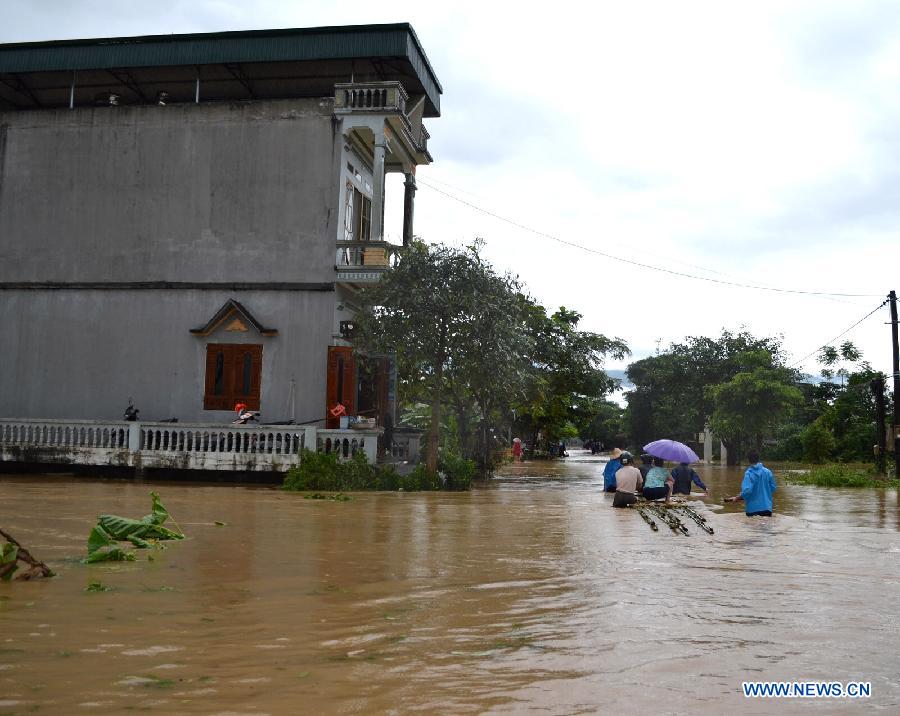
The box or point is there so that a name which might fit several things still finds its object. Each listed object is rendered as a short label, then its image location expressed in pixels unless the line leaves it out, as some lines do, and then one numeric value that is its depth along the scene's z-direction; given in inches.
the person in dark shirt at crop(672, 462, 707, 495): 705.0
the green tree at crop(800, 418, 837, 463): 1686.8
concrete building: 864.9
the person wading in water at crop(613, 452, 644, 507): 621.3
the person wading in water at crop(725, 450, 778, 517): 562.6
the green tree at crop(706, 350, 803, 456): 1683.1
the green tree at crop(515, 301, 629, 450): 1149.7
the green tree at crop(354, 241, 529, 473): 761.6
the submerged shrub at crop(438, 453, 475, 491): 794.2
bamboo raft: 469.7
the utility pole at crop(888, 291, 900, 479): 1131.3
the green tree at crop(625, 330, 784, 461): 2006.6
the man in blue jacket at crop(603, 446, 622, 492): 821.2
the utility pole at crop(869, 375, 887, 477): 1227.9
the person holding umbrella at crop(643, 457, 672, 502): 639.8
